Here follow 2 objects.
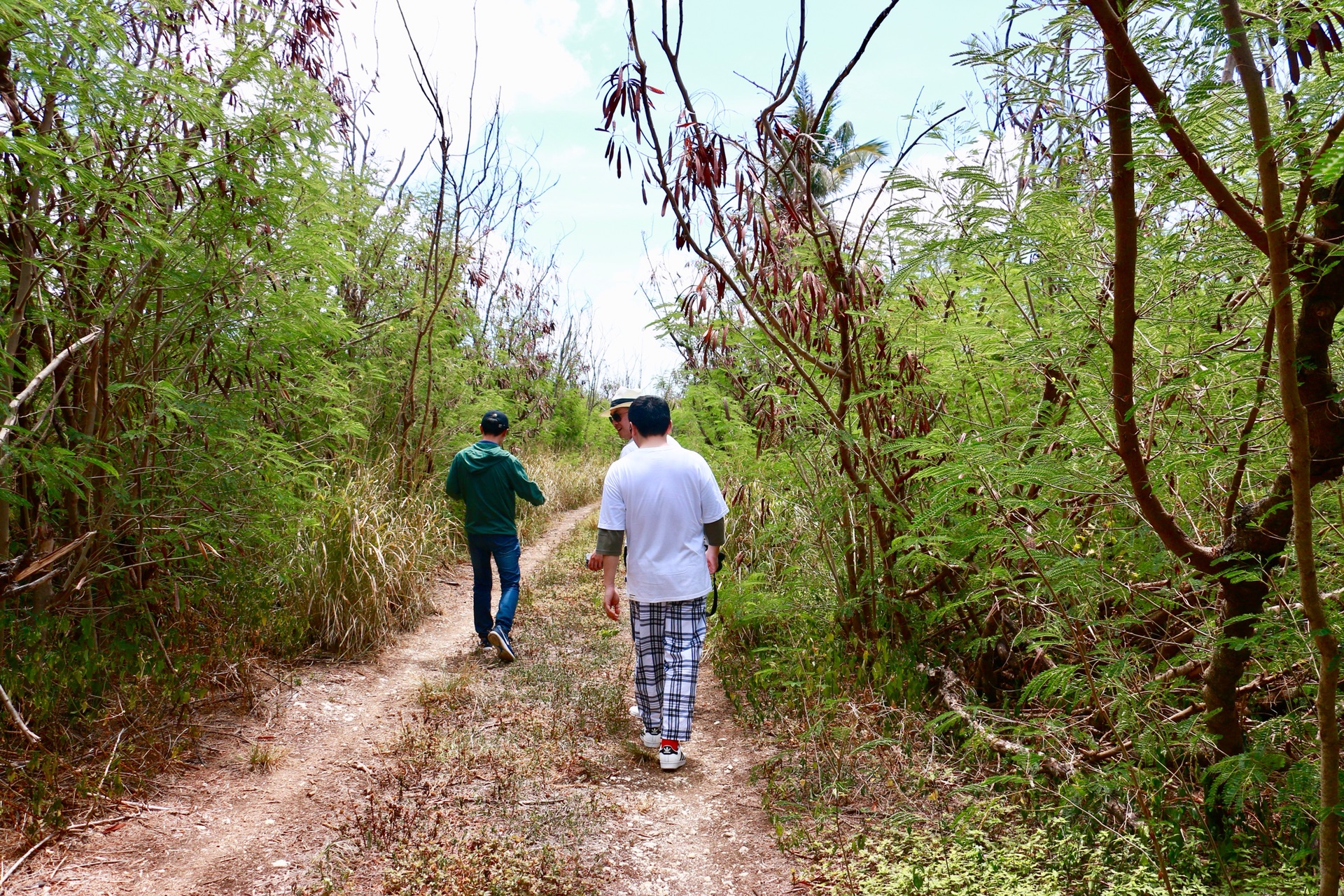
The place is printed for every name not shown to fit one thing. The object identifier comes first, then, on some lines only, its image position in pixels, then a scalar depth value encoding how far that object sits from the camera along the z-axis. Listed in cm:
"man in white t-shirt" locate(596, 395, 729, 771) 432
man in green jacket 636
